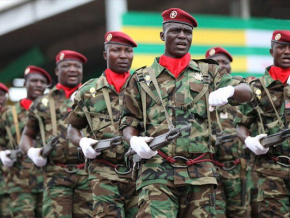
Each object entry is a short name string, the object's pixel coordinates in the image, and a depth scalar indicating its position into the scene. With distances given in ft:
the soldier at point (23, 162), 71.90
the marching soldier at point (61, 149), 59.57
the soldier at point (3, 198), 81.68
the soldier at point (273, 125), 50.98
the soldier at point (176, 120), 40.12
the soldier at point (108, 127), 50.28
